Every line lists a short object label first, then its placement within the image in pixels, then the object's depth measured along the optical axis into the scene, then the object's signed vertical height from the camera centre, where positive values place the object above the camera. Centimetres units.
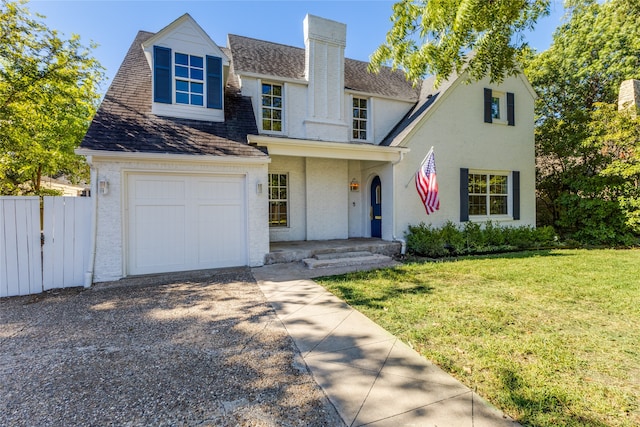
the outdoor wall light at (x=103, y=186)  621 +59
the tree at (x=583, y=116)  1082 +394
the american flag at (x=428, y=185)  814 +80
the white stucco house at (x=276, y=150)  670 +183
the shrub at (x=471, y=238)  892 -90
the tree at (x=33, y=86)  758 +379
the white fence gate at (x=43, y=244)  543 -61
